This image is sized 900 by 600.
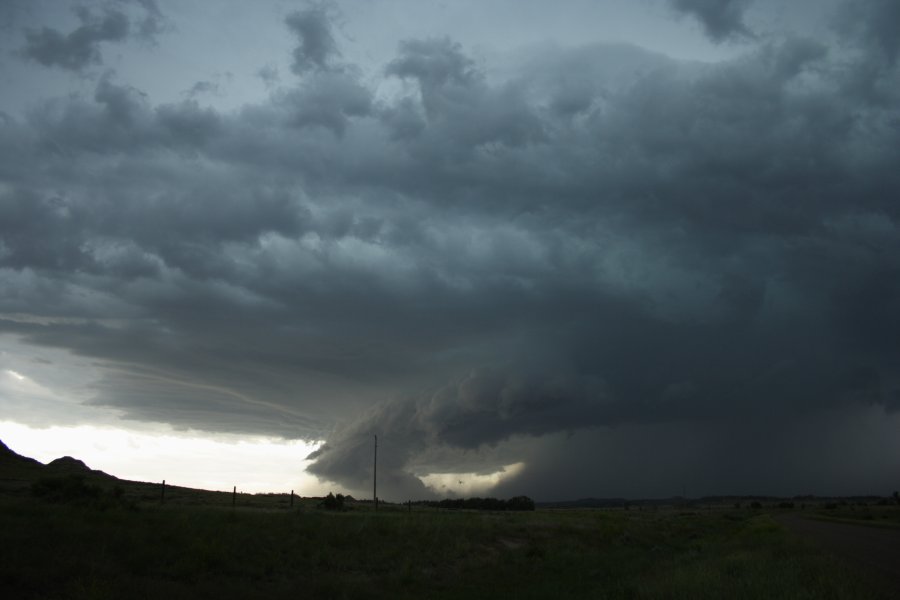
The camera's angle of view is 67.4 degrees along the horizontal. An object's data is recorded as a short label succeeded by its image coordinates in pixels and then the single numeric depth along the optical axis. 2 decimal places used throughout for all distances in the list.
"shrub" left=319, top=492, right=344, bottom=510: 65.78
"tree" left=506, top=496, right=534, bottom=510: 145.88
